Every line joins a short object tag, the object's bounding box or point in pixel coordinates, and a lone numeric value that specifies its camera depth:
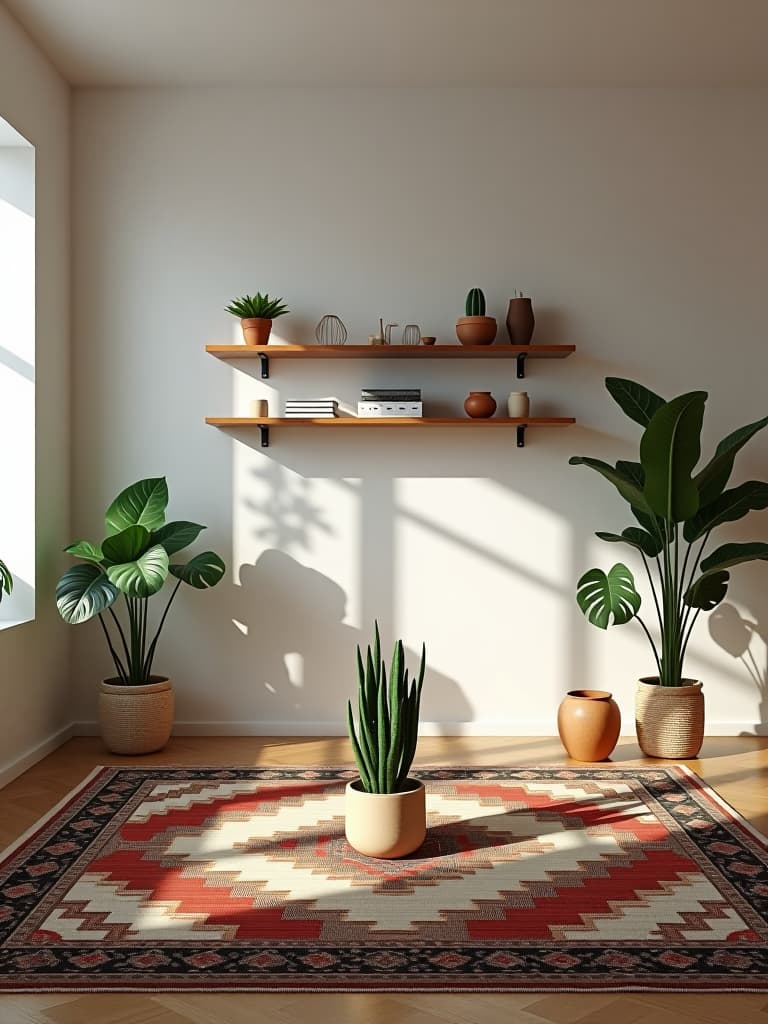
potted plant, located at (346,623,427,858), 3.20
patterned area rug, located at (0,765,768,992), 2.53
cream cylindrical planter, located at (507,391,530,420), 4.89
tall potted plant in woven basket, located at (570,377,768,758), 4.42
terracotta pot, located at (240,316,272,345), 4.87
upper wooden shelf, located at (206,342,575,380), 4.86
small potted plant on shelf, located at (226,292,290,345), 4.87
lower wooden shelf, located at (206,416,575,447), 4.87
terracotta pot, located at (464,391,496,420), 4.88
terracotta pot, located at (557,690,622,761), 4.47
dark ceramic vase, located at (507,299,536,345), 4.90
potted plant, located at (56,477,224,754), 4.39
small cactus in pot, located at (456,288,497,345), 4.87
